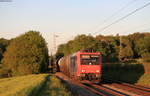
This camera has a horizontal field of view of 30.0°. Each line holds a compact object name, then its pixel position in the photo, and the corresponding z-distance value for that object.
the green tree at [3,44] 110.83
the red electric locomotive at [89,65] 27.59
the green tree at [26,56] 60.62
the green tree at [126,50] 82.70
